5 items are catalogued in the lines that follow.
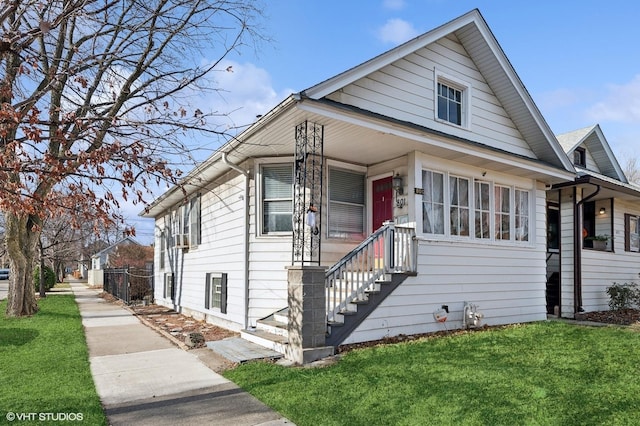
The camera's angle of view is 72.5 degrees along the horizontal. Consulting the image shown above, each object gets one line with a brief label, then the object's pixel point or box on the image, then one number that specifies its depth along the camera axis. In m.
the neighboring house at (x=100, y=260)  39.55
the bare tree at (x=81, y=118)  3.96
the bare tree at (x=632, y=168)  36.62
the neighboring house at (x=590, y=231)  11.45
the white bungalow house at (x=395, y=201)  7.11
